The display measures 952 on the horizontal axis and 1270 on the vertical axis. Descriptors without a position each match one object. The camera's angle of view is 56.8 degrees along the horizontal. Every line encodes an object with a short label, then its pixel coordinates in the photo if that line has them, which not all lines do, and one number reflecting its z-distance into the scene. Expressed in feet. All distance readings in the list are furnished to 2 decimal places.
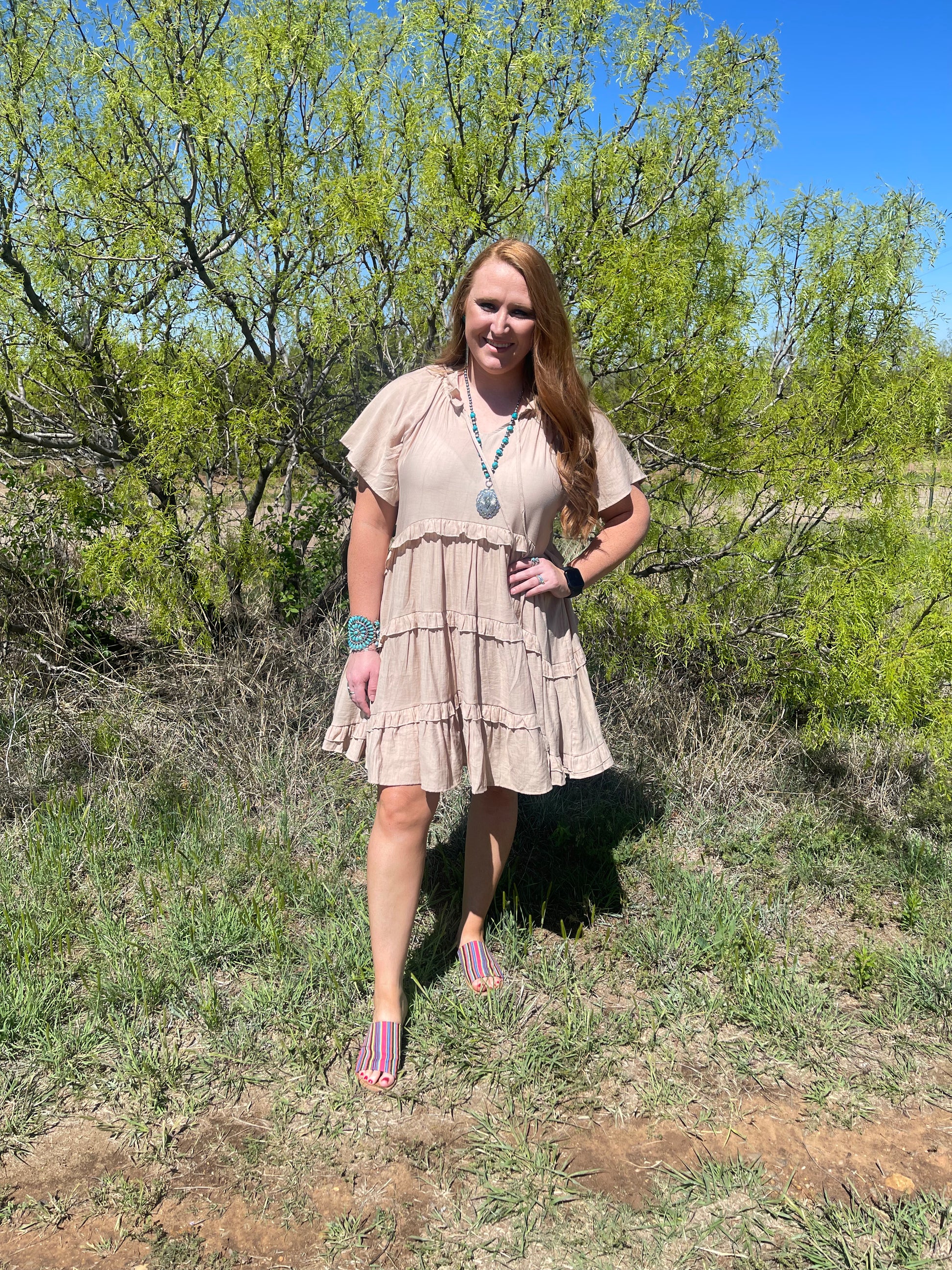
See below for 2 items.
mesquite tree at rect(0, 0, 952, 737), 11.85
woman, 7.18
